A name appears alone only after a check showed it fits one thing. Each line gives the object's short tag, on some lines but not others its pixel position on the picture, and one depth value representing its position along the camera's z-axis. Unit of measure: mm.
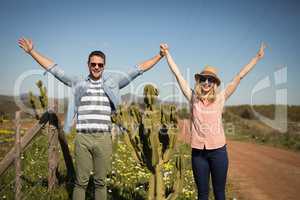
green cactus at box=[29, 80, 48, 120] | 9680
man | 4371
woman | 4152
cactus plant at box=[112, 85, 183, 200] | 4964
